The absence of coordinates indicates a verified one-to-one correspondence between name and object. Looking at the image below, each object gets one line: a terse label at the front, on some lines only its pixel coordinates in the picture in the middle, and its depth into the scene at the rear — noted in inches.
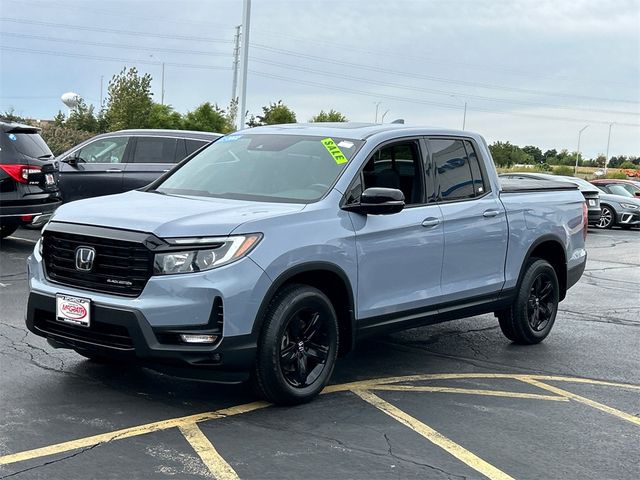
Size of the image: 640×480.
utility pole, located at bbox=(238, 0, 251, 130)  1111.0
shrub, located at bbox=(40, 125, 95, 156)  1444.3
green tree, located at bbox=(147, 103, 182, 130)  1926.7
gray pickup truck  201.8
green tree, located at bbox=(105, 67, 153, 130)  1838.1
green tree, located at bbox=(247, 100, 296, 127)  2050.9
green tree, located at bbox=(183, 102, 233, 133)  1881.2
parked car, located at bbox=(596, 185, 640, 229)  1002.7
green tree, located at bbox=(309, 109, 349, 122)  2146.9
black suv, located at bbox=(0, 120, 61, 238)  463.8
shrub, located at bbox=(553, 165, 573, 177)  2692.7
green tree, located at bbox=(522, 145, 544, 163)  3635.3
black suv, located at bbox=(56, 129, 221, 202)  580.7
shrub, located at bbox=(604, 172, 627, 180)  2443.4
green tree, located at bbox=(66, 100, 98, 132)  2025.1
